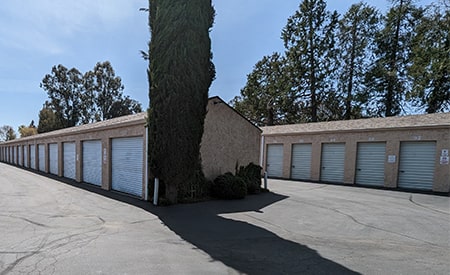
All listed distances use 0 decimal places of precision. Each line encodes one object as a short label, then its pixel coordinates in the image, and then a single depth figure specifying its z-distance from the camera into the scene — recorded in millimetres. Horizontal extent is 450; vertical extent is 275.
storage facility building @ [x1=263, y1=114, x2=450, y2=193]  12242
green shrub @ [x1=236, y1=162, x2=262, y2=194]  11289
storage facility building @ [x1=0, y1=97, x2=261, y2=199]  9852
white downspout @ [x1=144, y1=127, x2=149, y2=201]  8992
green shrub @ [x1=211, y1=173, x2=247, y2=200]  9742
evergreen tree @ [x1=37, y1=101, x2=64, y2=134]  43653
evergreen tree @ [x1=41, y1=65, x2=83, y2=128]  41969
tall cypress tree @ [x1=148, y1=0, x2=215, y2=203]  7996
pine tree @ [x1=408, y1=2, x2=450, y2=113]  16734
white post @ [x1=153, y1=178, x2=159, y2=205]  8375
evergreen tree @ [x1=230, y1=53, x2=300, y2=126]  30000
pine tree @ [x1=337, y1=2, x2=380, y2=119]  26562
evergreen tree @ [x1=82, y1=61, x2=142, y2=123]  43344
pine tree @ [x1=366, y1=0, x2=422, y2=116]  23844
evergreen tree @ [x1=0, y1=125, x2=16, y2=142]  64812
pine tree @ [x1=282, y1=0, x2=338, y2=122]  28562
